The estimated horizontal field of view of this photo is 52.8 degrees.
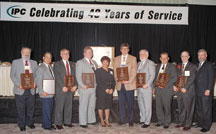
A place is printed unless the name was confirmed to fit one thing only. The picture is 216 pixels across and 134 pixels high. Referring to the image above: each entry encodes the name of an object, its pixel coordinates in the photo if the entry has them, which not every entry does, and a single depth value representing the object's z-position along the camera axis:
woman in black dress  4.75
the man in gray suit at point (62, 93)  4.71
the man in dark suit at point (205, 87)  4.63
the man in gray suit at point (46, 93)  4.55
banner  8.23
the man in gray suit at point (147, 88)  4.86
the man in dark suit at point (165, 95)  4.80
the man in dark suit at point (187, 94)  4.72
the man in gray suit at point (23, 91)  4.51
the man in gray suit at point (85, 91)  4.76
